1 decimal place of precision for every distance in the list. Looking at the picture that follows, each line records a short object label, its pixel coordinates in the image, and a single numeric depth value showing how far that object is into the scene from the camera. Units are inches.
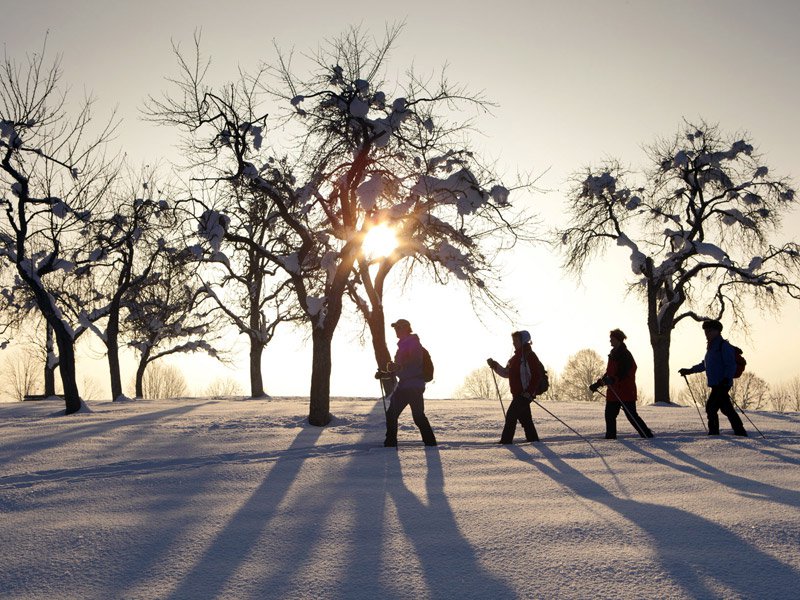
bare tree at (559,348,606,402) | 1989.4
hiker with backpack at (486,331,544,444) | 383.9
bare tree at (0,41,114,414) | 619.5
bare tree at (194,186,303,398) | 602.2
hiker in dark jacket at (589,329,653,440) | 397.4
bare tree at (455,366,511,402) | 2193.7
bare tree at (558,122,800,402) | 849.5
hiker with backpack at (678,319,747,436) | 387.9
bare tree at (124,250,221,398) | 1037.7
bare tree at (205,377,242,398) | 2275.6
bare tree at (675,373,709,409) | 1900.8
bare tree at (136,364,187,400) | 2060.8
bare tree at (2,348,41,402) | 1983.3
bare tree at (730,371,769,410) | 1844.4
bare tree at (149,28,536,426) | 489.7
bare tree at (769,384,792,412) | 2015.3
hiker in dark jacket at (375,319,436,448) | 362.6
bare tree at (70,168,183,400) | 723.4
